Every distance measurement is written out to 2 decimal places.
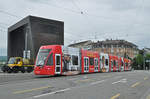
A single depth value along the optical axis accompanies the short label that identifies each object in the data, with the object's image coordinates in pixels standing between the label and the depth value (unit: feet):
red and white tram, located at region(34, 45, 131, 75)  62.21
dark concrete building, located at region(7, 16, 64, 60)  192.95
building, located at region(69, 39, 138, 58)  329.95
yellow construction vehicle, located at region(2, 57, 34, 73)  99.91
